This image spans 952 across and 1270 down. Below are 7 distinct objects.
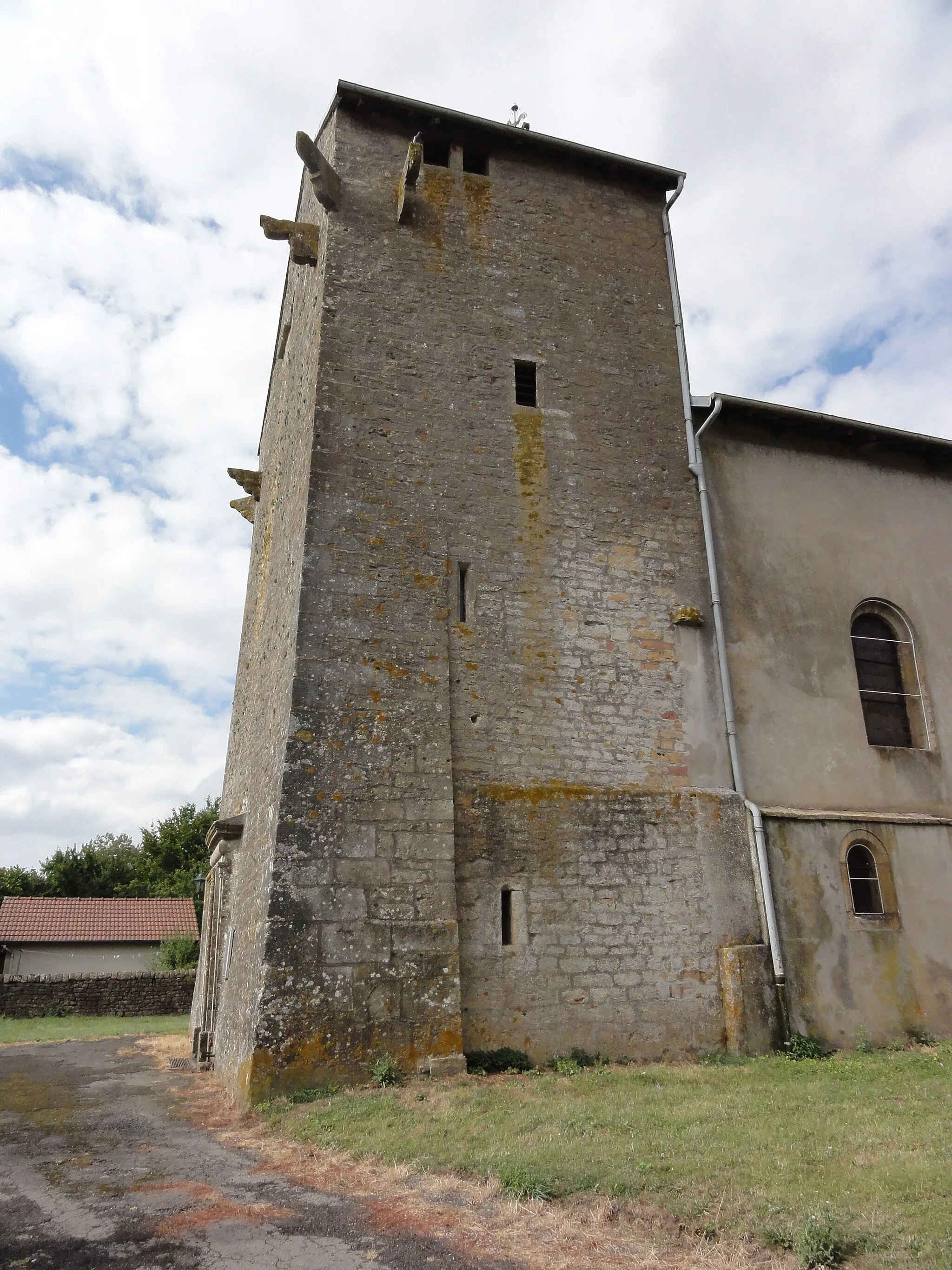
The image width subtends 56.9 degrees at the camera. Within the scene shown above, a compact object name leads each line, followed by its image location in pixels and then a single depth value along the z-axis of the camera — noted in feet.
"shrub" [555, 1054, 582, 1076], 25.14
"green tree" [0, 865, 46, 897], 122.93
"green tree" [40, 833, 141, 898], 123.65
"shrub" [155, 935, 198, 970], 78.48
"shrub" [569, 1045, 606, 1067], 26.14
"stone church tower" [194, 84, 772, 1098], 25.45
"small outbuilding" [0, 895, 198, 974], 83.35
